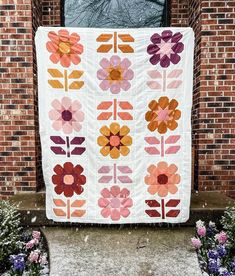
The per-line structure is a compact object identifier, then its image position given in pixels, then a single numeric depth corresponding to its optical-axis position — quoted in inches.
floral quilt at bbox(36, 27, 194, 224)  96.5
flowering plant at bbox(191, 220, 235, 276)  76.2
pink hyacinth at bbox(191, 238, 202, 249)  81.6
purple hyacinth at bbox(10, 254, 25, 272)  75.7
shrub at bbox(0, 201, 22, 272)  85.1
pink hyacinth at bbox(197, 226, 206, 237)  85.6
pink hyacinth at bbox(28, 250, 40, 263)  77.0
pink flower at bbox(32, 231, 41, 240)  84.7
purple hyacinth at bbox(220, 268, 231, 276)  71.4
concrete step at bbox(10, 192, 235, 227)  99.4
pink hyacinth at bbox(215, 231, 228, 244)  83.4
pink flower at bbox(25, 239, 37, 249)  82.1
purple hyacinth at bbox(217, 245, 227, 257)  80.6
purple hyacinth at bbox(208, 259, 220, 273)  73.8
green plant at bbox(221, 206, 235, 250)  89.6
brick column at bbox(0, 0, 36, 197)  109.2
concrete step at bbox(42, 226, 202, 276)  79.6
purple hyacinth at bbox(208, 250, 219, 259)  78.7
